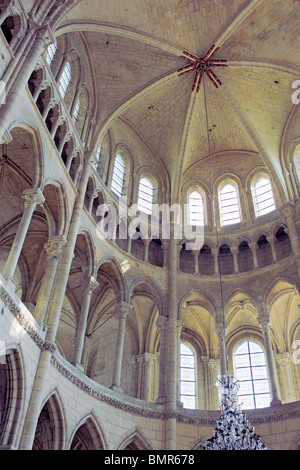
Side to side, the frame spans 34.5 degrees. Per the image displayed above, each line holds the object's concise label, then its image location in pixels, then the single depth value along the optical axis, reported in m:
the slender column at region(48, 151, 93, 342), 13.71
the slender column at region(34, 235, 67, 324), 13.78
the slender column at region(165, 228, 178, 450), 15.51
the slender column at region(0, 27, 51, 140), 11.86
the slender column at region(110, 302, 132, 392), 16.23
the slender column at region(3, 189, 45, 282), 12.00
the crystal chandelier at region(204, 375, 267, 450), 11.07
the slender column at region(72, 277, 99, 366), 15.13
